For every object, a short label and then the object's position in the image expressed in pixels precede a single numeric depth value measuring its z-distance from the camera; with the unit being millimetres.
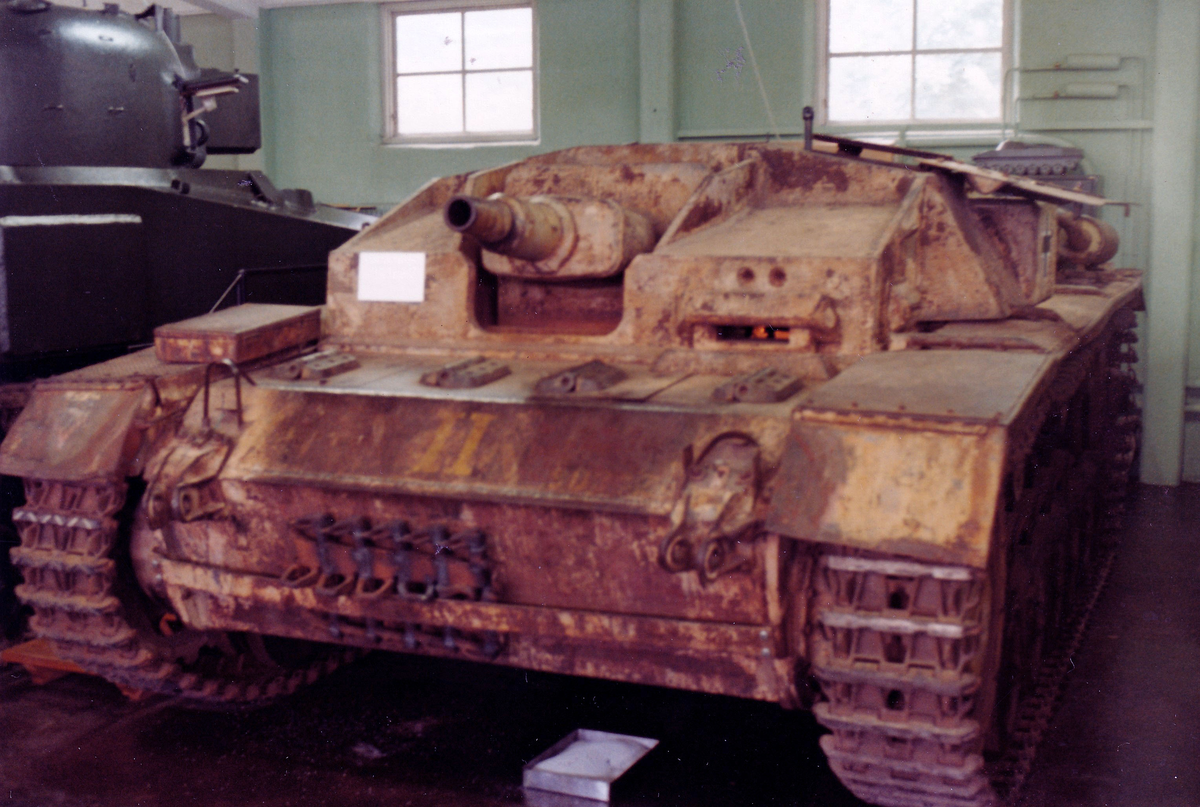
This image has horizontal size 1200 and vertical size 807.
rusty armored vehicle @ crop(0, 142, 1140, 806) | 2855
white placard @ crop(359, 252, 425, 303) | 4312
